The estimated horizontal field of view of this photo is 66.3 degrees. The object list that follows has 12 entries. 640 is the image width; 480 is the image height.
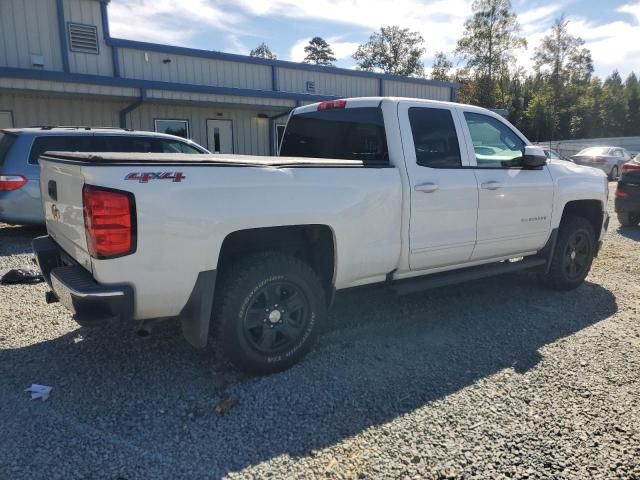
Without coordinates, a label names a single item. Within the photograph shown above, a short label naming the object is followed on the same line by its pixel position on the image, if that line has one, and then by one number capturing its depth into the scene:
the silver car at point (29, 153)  7.43
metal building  12.37
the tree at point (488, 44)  43.81
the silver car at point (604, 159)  22.17
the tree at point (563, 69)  45.66
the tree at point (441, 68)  49.38
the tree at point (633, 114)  58.56
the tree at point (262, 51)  75.38
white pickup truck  2.78
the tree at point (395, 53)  59.19
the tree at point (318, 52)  78.69
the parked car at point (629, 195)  9.40
